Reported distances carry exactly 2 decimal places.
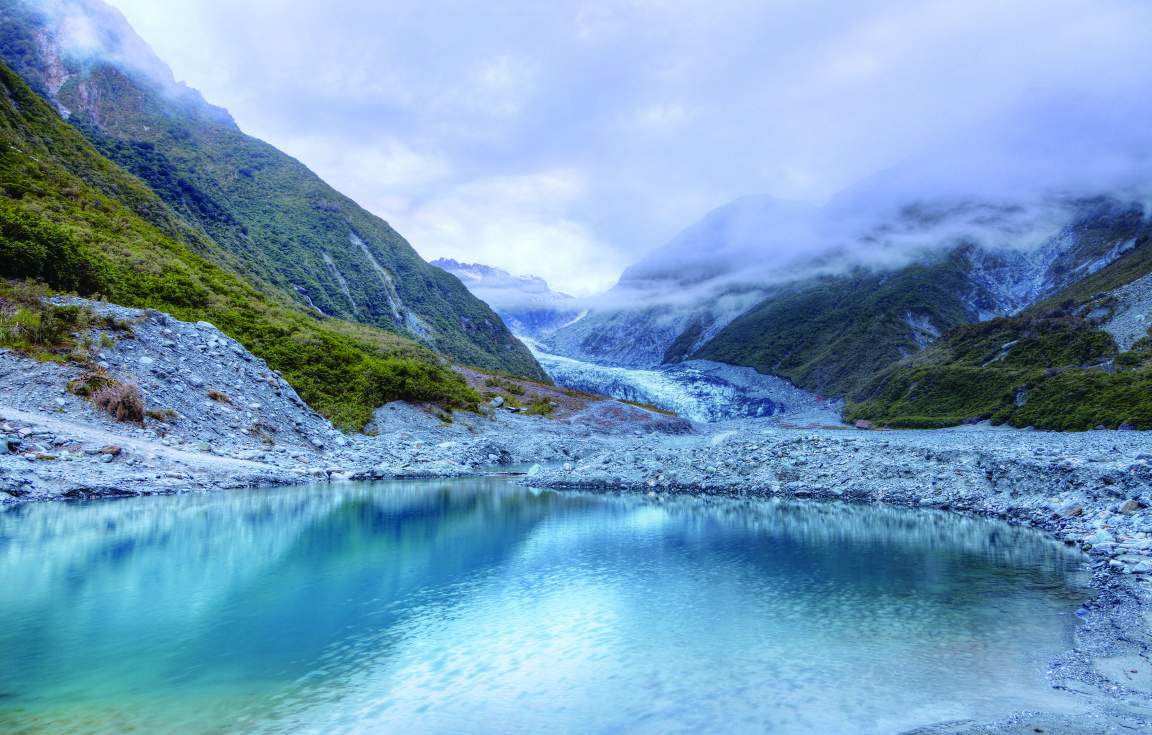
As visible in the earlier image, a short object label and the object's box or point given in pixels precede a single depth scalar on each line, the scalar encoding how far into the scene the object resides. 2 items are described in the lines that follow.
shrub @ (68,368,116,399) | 27.09
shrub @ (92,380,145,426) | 27.38
